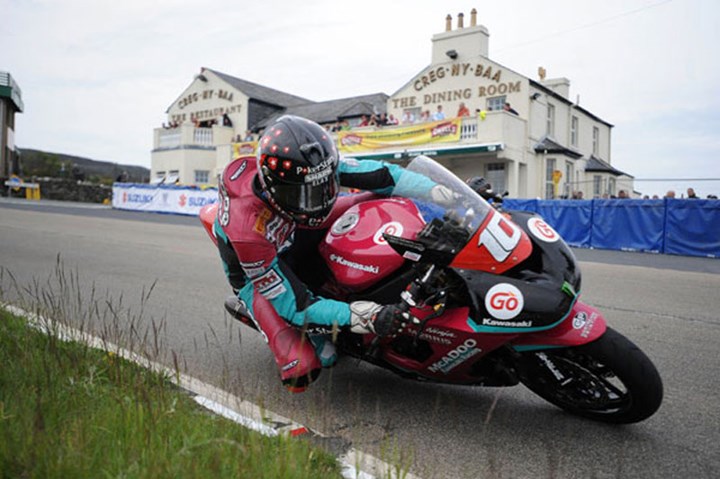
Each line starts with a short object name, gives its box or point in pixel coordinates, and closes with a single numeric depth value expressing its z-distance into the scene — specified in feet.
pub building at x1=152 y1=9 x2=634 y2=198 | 83.56
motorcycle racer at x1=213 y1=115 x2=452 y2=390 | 10.32
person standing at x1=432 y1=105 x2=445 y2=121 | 87.18
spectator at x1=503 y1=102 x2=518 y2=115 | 83.16
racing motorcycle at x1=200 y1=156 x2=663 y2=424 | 9.28
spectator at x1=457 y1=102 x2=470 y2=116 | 86.33
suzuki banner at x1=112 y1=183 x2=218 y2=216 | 88.36
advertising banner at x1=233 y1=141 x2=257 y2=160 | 110.11
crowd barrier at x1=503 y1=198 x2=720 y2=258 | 48.65
